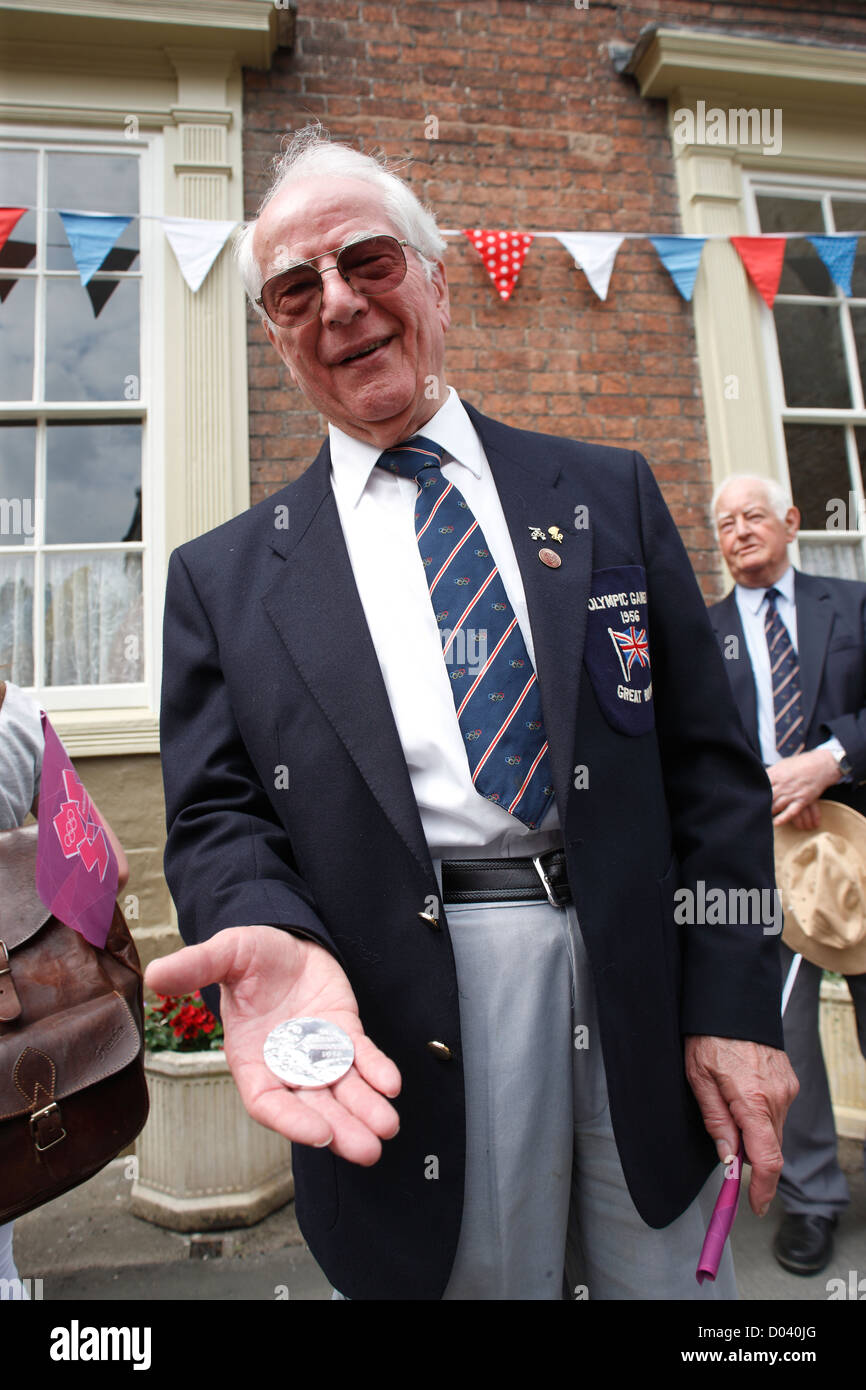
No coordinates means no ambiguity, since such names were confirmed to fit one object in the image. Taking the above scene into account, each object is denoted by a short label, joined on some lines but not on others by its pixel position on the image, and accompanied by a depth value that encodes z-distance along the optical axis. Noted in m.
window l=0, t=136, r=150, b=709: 3.80
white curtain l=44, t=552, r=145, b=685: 3.80
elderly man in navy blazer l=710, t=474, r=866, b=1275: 2.59
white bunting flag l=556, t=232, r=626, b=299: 4.06
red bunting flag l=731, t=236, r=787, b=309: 4.21
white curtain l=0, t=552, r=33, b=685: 3.76
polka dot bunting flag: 3.95
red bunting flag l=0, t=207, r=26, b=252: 3.76
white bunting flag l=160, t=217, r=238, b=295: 3.78
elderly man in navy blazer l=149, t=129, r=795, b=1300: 1.19
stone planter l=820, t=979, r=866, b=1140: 3.17
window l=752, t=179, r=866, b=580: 4.38
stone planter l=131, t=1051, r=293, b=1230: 2.78
